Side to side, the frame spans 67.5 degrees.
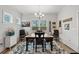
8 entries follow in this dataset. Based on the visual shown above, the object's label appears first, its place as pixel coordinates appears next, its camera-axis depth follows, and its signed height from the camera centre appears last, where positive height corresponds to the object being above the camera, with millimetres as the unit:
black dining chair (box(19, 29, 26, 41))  2459 -233
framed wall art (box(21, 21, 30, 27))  2368 +180
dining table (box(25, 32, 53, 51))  2237 -331
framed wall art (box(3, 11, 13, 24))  2190 +428
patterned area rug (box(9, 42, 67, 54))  2162 -813
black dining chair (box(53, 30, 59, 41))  2467 -265
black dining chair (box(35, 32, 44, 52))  2241 -370
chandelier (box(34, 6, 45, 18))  2328 +568
